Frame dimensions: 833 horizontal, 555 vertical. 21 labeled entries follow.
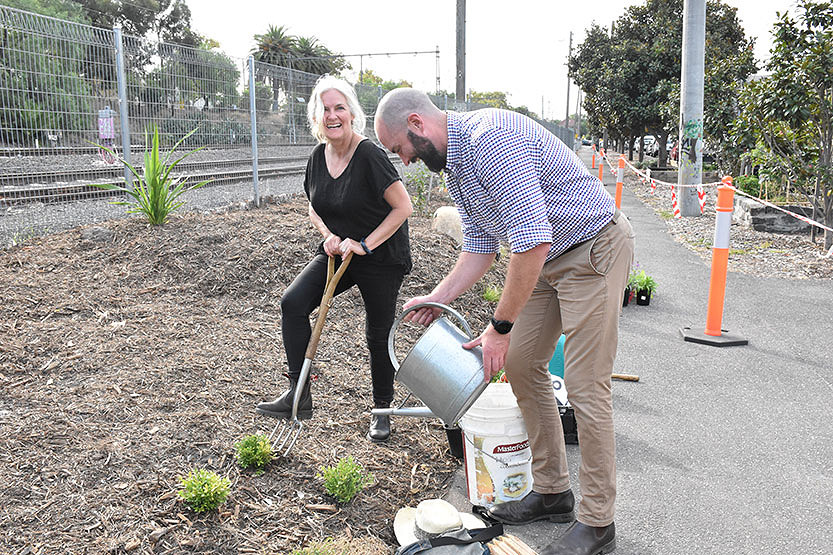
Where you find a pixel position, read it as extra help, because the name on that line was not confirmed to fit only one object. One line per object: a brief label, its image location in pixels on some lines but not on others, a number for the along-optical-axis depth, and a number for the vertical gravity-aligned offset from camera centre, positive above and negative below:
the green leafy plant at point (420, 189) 11.02 -0.51
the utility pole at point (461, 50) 18.97 +2.89
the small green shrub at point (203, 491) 2.88 -1.37
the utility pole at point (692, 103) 13.77 +1.07
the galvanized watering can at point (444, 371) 2.83 -0.88
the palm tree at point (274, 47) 63.12 +10.04
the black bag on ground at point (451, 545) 2.64 -1.47
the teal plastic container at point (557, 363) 4.11 -1.22
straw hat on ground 2.77 -1.46
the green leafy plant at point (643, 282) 7.49 -1.36
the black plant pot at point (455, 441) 3.76 -1.53
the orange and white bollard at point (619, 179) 13.70 -0.54
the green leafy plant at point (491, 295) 6.66 -1.32
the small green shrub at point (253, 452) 3.27 -1.37
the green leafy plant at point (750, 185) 15.48 -0.70
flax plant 7.29 -0.32
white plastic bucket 3.21 -1.36
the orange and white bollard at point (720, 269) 6.05 -1.00
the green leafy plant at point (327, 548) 2.64 -1.50
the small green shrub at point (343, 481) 3.14 -1.45
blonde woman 3.65 -0.38
